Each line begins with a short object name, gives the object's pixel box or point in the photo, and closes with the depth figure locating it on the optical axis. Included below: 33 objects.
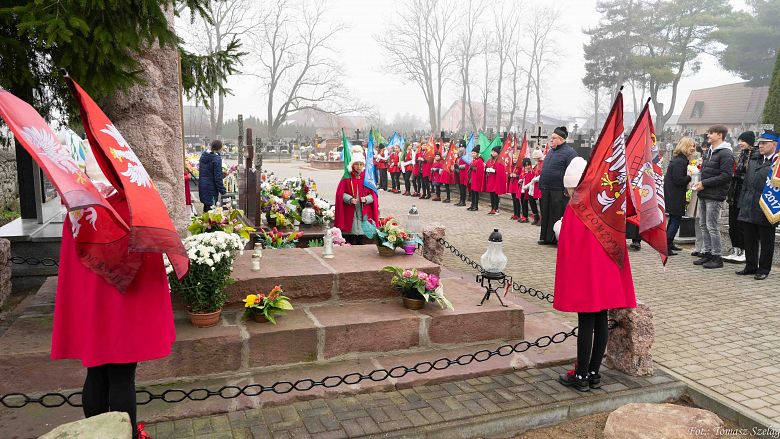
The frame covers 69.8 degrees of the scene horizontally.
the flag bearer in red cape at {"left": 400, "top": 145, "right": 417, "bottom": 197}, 20.85
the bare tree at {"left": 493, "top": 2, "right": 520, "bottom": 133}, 54.28
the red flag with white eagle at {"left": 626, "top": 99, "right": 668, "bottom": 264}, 4.33
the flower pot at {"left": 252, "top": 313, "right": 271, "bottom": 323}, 4.58
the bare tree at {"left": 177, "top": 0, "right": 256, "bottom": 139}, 42.66
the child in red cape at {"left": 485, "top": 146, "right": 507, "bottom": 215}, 15.25
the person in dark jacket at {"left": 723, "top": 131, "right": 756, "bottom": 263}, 8.43
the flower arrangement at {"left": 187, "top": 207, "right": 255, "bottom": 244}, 5.45
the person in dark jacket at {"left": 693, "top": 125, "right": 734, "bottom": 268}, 8.42
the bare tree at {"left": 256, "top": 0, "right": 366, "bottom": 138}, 51.19
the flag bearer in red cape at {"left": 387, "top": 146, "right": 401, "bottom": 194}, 21.75
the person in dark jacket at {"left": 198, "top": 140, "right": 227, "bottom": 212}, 11.68
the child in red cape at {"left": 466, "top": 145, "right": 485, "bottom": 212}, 15.94
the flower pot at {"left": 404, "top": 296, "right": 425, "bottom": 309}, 5.07
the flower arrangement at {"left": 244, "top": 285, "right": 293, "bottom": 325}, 4.57
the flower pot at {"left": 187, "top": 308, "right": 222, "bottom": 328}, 4.41
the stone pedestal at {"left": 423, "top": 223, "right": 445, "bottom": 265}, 7.74
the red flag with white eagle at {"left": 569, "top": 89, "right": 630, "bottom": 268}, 4.01
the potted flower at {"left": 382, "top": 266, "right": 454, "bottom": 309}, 5.05
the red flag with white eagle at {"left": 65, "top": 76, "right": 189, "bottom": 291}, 2.63
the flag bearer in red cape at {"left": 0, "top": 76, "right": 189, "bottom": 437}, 2.65
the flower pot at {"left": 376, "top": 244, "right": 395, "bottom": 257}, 5.92
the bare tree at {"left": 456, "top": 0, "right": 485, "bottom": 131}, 54.28
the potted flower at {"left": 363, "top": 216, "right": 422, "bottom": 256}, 5.86
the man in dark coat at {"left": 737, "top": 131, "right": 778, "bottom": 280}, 7.88
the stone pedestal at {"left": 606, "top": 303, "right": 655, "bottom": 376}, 4.49
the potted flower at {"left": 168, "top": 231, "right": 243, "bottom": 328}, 4.34
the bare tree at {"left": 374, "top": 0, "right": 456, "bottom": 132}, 53.41
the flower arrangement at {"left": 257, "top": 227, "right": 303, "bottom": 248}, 7.54
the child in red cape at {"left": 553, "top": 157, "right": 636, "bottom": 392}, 3.97
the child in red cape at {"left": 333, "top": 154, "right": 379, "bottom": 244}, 7.89
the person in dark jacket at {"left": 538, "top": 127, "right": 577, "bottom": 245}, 9.96
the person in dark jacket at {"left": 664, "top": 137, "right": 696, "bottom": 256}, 9.09
